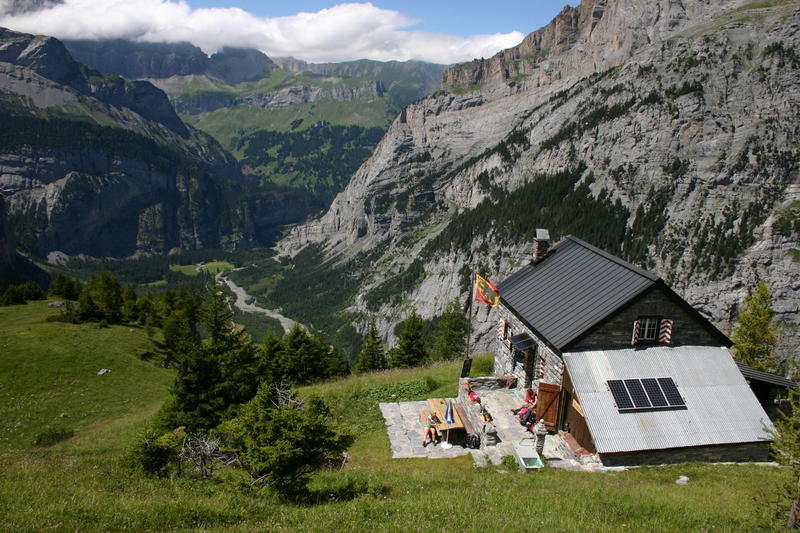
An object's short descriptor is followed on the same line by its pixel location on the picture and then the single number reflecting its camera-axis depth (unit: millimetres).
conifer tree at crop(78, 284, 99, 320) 60000
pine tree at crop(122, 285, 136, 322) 65381
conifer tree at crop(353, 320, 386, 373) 58844
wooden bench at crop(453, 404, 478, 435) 23656
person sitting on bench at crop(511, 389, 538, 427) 24219
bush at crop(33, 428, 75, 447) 31109
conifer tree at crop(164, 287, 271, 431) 30406
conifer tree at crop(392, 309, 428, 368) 58250
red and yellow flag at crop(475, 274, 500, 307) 29234
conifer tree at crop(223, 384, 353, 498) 13141
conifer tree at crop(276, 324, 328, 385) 48188
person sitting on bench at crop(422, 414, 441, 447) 23953
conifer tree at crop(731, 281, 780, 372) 37719
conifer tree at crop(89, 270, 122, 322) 62344
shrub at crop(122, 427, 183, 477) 16375
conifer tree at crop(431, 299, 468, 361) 62031
